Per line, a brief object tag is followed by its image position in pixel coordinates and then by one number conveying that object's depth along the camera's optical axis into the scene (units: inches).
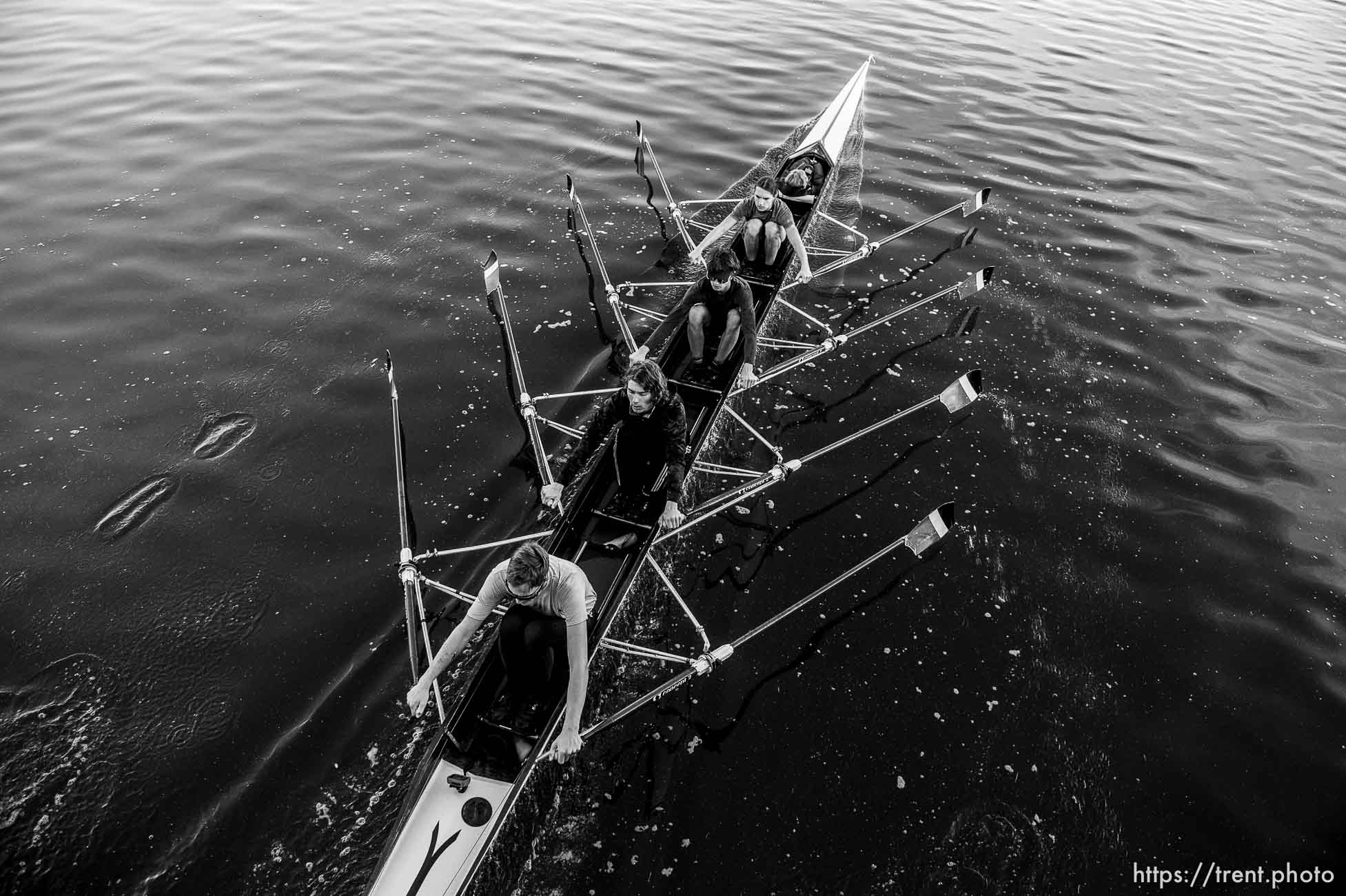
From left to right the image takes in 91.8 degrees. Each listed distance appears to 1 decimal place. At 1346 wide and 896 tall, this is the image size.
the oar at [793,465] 270.1
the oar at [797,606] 198.1
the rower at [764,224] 386.6
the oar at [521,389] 265.4
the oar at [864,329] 340.5
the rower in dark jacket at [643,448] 222.1
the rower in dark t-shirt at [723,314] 302.5
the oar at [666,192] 437.2
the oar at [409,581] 206.4
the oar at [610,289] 343.6
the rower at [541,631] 175.8
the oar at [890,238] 426.6
